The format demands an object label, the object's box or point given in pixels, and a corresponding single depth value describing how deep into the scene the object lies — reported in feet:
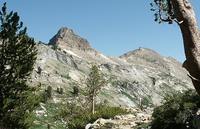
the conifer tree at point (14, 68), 105.67
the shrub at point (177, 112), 73.89
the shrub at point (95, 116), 116.20
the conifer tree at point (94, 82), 200.14
